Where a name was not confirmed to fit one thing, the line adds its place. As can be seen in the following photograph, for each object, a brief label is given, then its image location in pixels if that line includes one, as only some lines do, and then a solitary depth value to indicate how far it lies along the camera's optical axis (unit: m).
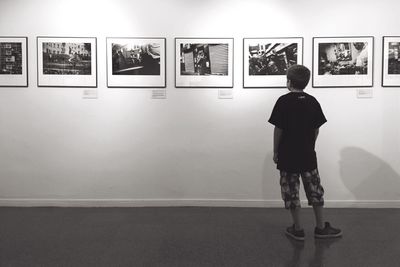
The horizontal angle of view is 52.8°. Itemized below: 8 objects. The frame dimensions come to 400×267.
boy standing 3.47
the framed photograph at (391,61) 4.55
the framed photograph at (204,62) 4.62
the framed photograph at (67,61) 4.63
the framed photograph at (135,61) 4.62
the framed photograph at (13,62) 4.62
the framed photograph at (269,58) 4.59
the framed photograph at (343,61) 4.57
